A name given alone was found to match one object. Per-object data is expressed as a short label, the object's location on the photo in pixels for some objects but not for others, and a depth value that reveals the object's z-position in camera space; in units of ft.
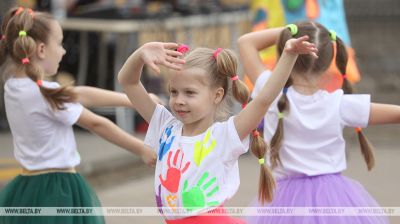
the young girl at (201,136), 16.25
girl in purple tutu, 19.24
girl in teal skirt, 20.20
